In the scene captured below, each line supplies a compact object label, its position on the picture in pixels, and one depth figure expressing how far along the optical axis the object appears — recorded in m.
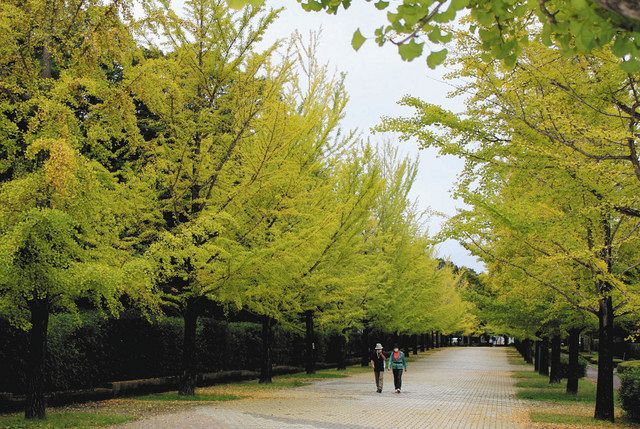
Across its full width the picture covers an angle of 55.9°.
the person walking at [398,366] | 19.09
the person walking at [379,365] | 18.80
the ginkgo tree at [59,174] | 9.76
